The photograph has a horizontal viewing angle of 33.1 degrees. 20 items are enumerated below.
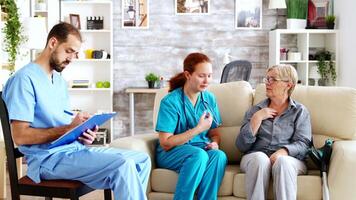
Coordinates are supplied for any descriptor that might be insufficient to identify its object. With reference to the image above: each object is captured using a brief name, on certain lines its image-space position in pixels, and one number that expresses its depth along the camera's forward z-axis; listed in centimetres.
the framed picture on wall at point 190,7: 757
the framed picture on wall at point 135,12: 757
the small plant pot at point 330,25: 721
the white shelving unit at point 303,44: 721
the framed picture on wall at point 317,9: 743
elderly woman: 358
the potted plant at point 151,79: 731
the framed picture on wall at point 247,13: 756
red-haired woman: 349
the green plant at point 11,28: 598
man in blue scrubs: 295
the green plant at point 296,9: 735
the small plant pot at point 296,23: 729
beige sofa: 346
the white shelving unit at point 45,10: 718
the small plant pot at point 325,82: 731
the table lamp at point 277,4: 721
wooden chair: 298
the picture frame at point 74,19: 744
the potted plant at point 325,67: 722
